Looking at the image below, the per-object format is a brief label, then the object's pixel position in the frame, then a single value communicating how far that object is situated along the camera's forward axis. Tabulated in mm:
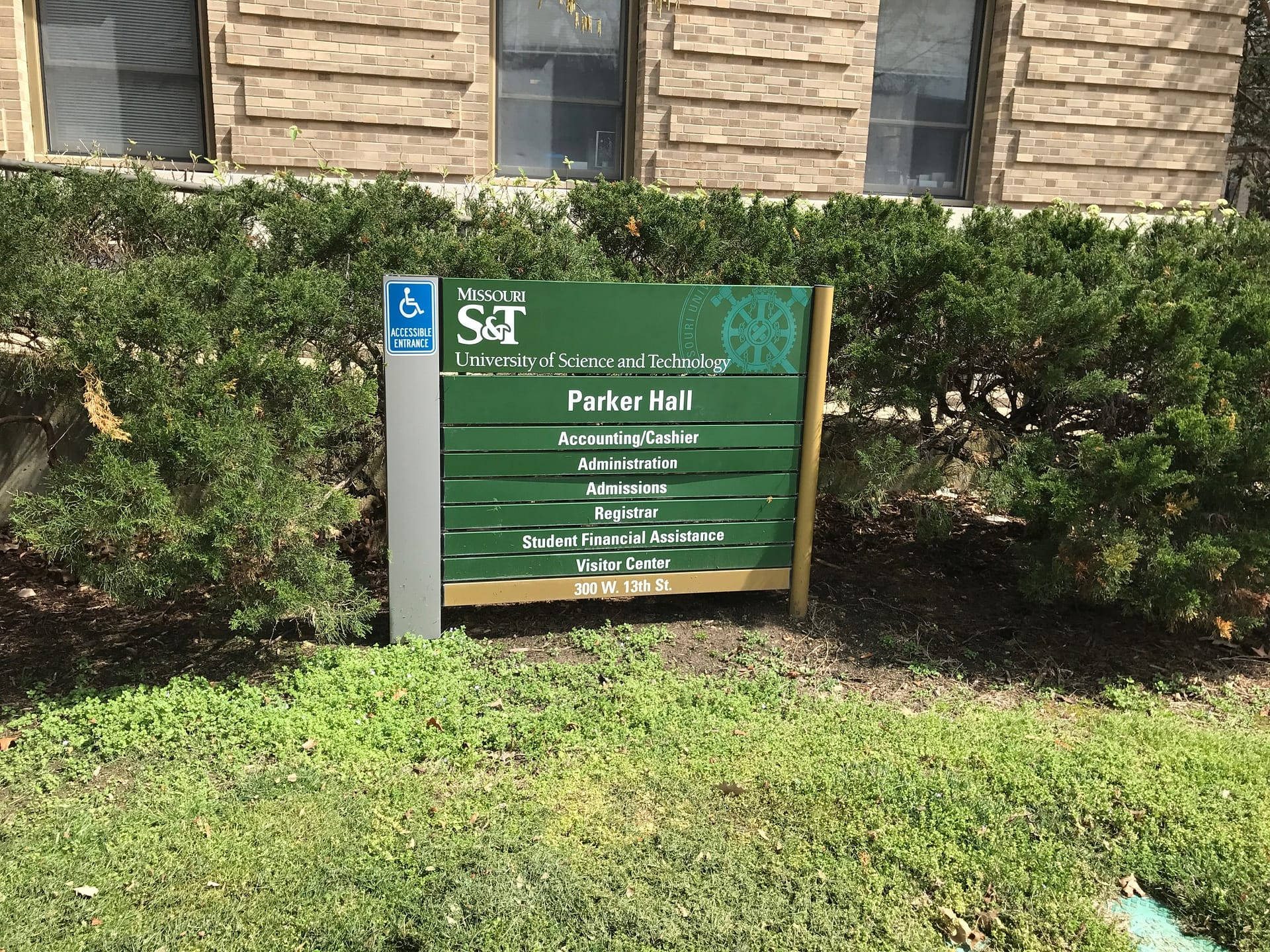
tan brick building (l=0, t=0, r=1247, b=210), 8625
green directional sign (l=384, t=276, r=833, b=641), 4047
